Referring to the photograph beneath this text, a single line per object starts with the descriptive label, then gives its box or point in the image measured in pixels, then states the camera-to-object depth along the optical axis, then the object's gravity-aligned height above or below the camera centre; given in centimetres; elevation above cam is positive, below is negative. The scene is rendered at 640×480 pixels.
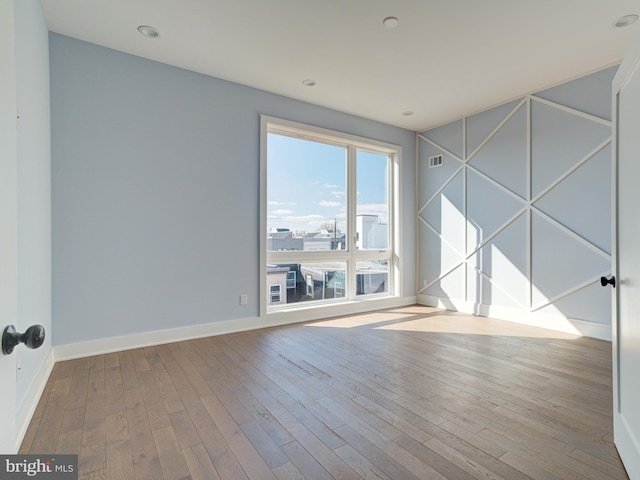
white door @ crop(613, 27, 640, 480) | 144 -13
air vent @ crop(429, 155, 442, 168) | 534 +130
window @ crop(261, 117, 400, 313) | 437 +40
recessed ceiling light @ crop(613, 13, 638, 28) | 273 +189
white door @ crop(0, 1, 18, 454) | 71 +5
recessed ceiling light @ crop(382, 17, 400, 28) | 276 +188
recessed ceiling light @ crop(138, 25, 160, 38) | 288 +189
